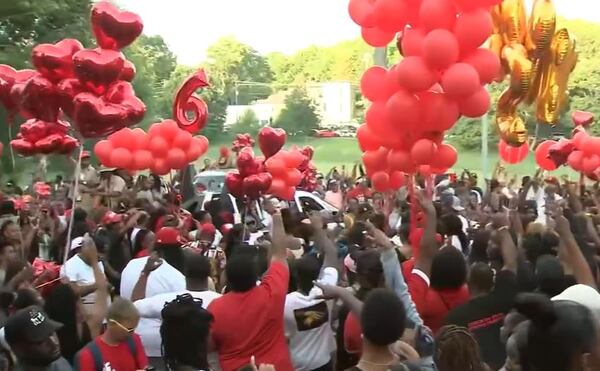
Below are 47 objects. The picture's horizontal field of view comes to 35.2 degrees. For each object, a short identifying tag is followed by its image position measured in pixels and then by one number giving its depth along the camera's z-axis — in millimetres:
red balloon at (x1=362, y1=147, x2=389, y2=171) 9438
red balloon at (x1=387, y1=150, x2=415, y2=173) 8859
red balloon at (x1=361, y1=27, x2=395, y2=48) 8945
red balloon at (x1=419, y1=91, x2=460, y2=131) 8352
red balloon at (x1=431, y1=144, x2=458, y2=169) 8820
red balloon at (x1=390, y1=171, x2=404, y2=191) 9719
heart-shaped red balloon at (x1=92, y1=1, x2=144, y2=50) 8750
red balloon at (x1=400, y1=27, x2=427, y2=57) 8367
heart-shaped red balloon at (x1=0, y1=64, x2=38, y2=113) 9531
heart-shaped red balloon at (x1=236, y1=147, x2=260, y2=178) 11836
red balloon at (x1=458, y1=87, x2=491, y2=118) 8453
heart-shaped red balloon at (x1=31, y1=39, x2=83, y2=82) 8805
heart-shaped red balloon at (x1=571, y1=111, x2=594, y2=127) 16984
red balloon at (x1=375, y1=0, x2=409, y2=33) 8453
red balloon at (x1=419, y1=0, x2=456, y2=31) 8203
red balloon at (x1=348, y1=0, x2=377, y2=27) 8750
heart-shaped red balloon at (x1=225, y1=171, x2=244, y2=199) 11906
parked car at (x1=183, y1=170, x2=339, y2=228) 13062
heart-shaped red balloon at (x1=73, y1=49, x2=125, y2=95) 8555
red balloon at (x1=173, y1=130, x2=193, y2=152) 12492
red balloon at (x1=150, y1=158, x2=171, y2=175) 12461
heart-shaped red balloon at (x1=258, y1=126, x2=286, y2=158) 12594
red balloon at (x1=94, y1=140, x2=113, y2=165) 12719
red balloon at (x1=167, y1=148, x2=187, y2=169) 12414
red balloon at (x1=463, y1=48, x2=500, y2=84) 8391
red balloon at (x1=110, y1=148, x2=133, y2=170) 12477
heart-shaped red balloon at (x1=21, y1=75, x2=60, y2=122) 8781
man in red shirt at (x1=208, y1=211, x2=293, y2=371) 5012
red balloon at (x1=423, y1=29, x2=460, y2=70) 8141
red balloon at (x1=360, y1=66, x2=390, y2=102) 8906
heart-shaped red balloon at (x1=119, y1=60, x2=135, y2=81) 9008
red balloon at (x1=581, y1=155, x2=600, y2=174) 15320
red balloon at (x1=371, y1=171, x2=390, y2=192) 9688
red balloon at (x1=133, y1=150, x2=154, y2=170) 12359
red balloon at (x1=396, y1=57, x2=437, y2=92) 8258
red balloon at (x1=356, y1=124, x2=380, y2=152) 9359
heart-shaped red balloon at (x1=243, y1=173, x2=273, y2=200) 11718
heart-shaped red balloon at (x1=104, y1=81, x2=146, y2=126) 8828
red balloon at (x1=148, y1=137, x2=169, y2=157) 12391
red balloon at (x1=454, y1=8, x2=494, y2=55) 8250
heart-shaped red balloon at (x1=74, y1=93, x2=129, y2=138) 8500
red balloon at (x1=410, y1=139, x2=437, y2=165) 8602
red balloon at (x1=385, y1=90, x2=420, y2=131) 8352
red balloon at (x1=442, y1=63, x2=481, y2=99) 8164
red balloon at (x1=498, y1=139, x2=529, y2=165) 13898
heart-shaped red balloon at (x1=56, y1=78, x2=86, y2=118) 8711
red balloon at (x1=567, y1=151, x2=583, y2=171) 15461
